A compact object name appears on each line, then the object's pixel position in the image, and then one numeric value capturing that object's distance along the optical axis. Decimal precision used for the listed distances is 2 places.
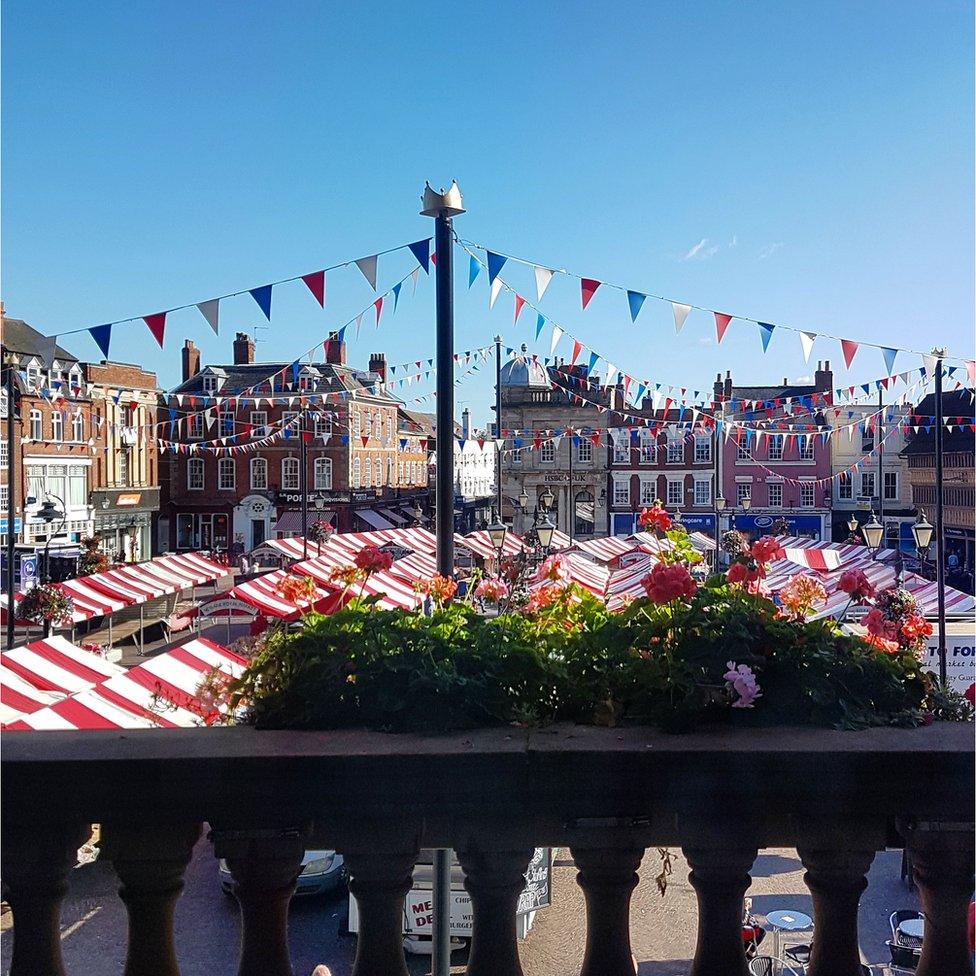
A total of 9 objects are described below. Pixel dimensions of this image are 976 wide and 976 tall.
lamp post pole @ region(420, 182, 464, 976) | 5.82
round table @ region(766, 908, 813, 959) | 8.73
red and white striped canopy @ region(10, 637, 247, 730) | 9.30
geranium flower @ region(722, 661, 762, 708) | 2.41
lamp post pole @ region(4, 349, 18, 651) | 15.63
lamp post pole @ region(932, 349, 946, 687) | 12.84
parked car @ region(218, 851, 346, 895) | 10.20
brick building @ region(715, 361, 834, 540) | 57.19
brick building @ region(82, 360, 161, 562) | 46.84
